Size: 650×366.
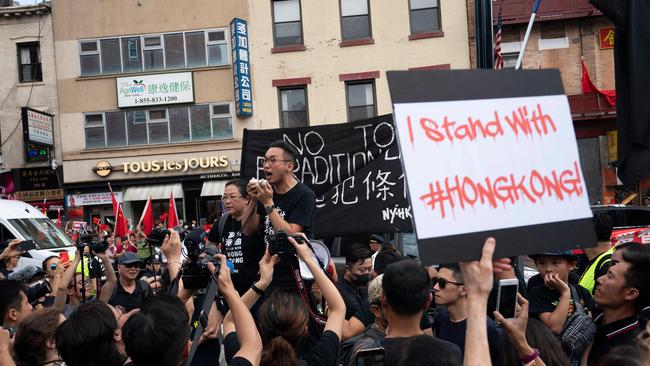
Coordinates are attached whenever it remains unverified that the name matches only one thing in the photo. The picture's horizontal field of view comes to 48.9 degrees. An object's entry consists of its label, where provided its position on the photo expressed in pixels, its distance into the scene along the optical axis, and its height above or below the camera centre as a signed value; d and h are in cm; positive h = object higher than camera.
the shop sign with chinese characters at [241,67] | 2452 +384
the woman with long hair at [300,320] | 347 -72
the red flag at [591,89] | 2494 +232
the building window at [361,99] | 2488 +250
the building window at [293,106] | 2517 +244
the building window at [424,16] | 2475 +523
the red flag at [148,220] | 1172 -60
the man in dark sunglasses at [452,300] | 419 -81
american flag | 1119 +173
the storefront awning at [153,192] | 2525 -27
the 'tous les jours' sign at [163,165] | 2534 +65
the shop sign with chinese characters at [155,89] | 2556 +340
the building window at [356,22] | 2498 +522
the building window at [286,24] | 2532 +536
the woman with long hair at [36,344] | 379 -81
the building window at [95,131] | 2609 +207
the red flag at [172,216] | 1198 -57
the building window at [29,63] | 2670 +485
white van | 1395 -80
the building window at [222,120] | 2539 +211
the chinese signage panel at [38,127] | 2466 +229
